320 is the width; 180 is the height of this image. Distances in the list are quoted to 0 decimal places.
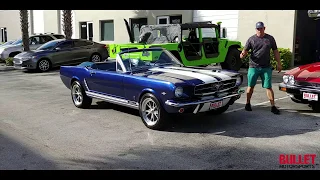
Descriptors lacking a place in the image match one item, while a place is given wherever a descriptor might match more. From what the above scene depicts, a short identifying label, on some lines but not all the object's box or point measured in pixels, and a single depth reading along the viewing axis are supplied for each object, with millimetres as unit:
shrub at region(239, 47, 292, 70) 14174
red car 6805
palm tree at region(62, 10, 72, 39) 19547
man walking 7117
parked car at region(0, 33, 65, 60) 19906
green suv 11117
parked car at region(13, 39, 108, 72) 15789
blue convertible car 5914
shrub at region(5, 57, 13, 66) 18703
